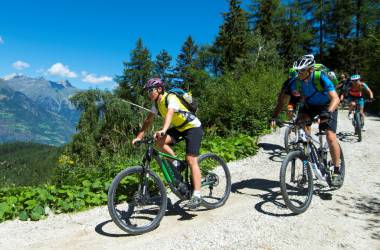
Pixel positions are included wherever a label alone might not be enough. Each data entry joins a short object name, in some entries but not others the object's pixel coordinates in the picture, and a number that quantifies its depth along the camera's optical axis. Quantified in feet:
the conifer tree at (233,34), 148.77
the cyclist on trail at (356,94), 40.70
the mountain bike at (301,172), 18.31
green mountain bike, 16.63
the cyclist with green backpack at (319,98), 18.53
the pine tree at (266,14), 156.87
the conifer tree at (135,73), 178.18
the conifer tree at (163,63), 215.92
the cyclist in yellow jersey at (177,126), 17.44
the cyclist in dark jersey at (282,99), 20.39
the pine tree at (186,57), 200.15
